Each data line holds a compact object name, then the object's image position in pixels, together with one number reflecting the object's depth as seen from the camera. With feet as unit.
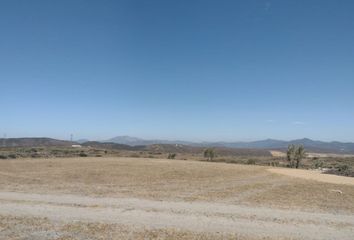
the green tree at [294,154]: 180.04
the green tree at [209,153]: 229.04
